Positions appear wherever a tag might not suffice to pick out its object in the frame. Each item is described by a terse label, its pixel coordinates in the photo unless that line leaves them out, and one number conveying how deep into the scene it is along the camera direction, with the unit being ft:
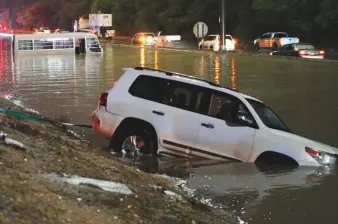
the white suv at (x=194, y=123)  29.48
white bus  149.38
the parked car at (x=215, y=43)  164.35
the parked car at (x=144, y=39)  218.24
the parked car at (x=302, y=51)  123.03
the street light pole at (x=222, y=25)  151.53
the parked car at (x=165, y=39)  210.57
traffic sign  158.56
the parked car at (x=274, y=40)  155.02
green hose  33.86
